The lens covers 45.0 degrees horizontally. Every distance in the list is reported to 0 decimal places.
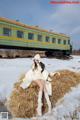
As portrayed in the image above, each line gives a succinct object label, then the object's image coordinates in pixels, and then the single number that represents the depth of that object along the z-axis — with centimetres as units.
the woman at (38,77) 205
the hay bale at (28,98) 199
